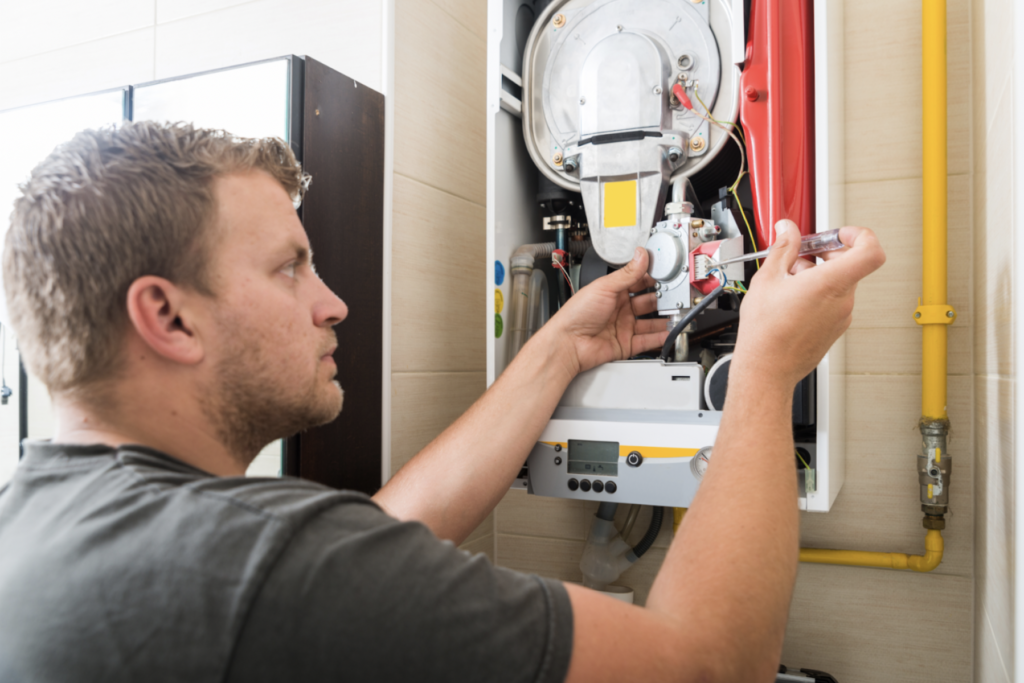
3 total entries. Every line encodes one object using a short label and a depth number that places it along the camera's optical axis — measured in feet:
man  1.72
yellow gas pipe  4.47
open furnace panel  3.91
